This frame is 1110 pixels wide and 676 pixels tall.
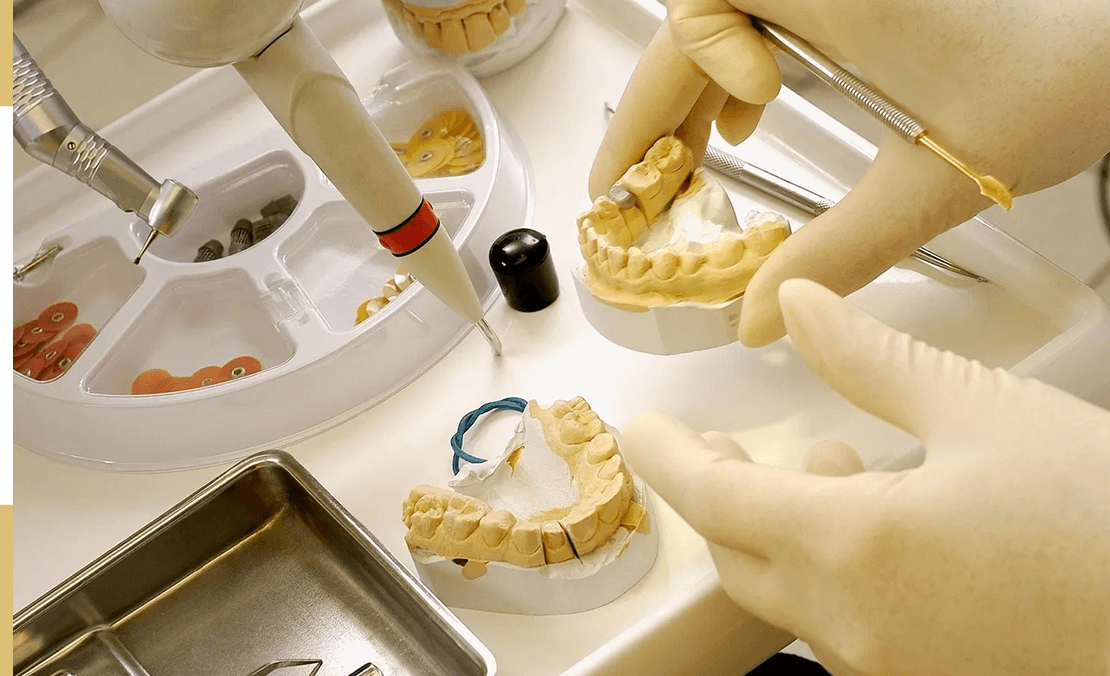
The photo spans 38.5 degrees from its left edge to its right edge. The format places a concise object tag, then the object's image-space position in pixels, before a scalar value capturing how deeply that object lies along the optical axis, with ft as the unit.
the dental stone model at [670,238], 1.26
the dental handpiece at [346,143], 1.26
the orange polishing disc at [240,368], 1.58
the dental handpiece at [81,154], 1.24
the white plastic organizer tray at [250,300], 1.48
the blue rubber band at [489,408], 1.41
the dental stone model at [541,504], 1.25
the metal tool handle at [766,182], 1.46
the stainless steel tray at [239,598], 1.34
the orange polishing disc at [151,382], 1.57
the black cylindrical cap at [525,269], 1.46
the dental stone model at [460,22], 1.66
